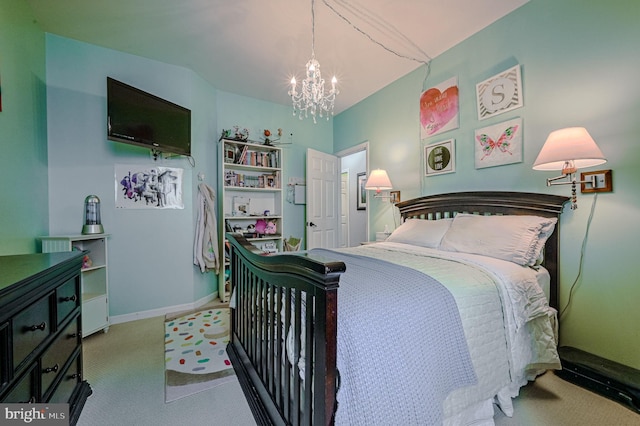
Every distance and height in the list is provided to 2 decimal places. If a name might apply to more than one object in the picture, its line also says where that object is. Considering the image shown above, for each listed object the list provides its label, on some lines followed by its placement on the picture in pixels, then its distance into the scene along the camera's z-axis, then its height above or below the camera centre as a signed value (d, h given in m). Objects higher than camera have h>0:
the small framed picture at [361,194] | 5.36 +0.40
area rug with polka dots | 1.72 -1.09
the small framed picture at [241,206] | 3.74 +0.15
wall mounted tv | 2.40 +1.00
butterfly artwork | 2.22 +0.59
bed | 0.87 -0.50
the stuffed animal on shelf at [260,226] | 3.85 -0.15
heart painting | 2.73 +1.13
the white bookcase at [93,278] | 2.20 -0.55
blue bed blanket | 0.87 -0.53
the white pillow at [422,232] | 2.37 -0.20
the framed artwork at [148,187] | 2.78 +0.36
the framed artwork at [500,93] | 2.22 +1.05
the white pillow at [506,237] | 1.81 -0.21
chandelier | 2.05 +1.08
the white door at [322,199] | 4.12 +0.25
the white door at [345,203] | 5.81 +0.24
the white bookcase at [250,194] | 3.50 +0.34
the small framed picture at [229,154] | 3.52 +0.86
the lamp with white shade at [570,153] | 1.58 +0.34
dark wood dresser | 0.85 -0.44
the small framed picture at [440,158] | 2.75 +0.59
